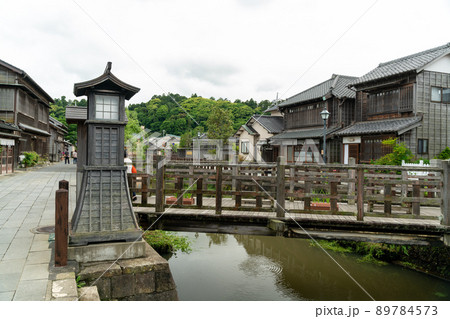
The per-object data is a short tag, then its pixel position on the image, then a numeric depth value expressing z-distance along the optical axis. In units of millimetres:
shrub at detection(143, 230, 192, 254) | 9836
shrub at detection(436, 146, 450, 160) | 16153
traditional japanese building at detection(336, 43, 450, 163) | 17188
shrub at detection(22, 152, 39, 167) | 23284
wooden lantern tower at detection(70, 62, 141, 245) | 5402
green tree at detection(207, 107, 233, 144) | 29734
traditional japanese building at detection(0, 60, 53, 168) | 21766
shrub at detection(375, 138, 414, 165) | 14789
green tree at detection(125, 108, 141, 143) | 36344
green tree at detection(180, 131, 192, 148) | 40406
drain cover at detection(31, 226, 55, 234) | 6711
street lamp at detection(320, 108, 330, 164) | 16225
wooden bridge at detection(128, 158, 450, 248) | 6555
